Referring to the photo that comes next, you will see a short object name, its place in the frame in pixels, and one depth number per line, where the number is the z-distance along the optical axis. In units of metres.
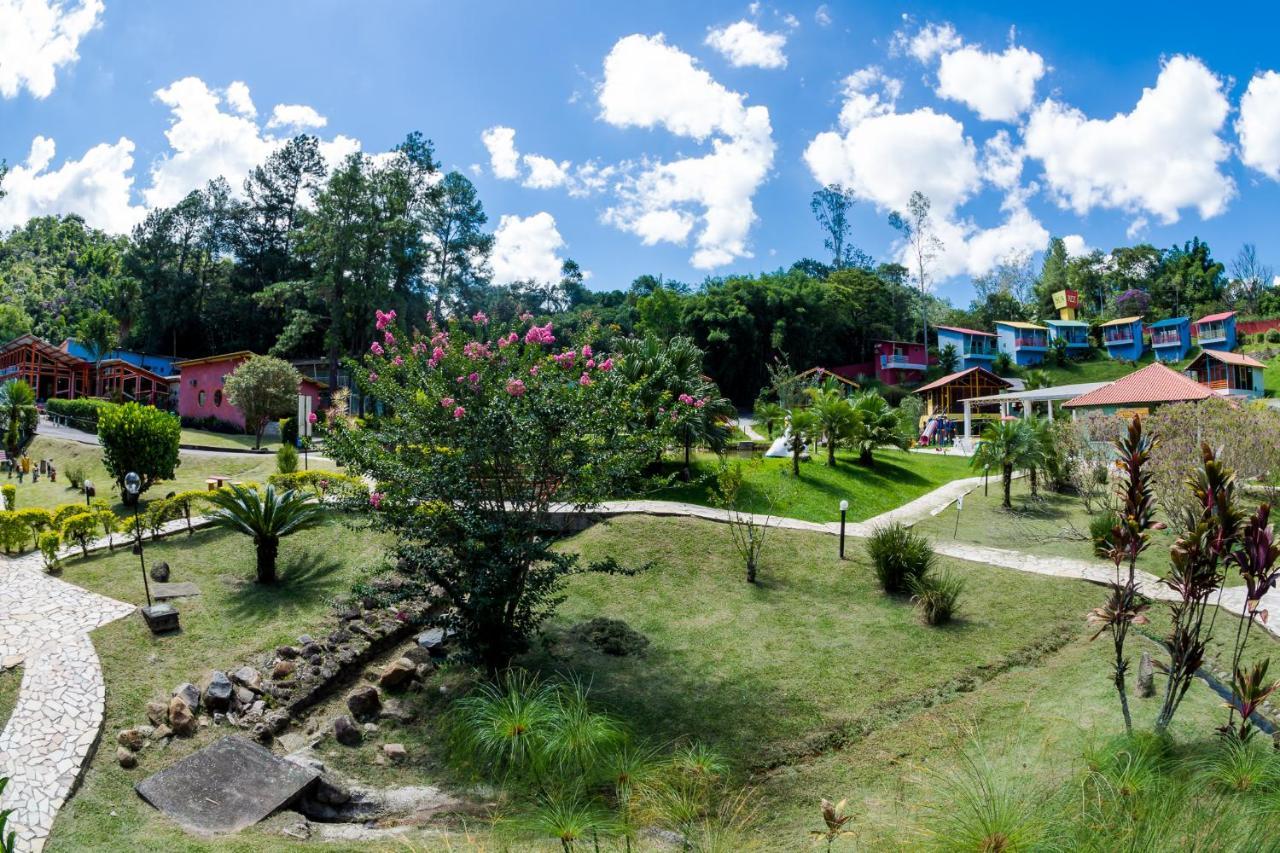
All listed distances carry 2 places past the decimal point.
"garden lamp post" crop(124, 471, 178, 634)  8.66
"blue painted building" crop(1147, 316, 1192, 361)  54.62
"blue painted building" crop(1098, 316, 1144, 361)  55.69
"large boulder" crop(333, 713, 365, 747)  7.22
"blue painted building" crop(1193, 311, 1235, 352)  53.28
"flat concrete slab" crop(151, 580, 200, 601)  9.60
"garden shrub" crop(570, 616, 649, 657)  9.41
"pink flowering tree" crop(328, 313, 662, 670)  7.72
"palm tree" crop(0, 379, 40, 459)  23.48
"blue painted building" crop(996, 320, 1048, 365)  56.16
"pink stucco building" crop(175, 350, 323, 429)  31.55
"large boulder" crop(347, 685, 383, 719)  7.66
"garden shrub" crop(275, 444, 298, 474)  16.52
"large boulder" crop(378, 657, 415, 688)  8.34
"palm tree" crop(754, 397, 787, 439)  21.69
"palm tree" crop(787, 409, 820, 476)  18.72
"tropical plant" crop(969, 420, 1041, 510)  17.27
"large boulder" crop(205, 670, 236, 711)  7.48
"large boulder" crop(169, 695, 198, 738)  7.00
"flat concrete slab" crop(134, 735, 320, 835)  5.53
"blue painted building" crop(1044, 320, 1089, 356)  57.12
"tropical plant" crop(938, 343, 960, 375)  55.05
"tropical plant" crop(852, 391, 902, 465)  20.78
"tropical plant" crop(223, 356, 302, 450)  27.55
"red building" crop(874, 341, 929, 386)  52.69
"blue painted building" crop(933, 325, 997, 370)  55.53
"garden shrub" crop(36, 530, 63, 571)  10.45
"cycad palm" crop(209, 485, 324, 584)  10.60
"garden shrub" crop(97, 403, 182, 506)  13.95
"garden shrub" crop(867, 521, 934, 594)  11.27
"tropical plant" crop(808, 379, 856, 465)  20.17
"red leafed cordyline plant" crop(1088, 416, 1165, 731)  5.31
